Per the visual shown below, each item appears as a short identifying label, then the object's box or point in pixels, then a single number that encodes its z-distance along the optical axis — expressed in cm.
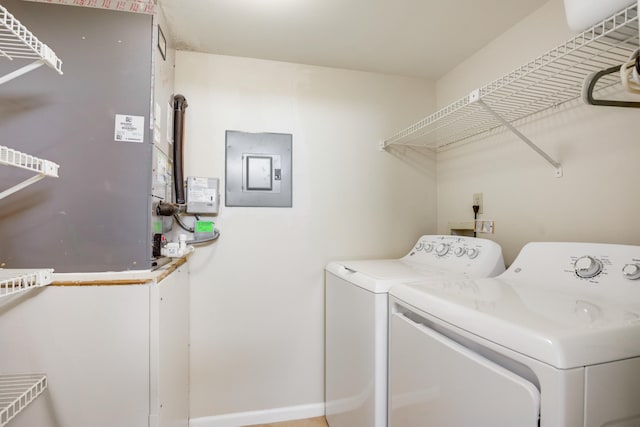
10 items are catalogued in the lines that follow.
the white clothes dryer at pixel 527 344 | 59
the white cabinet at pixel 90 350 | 97
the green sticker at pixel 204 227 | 169
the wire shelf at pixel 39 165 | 76
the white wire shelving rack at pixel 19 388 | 90
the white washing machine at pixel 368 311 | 121
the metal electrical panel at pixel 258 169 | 178
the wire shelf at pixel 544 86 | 87
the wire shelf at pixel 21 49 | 81
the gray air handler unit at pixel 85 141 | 105
